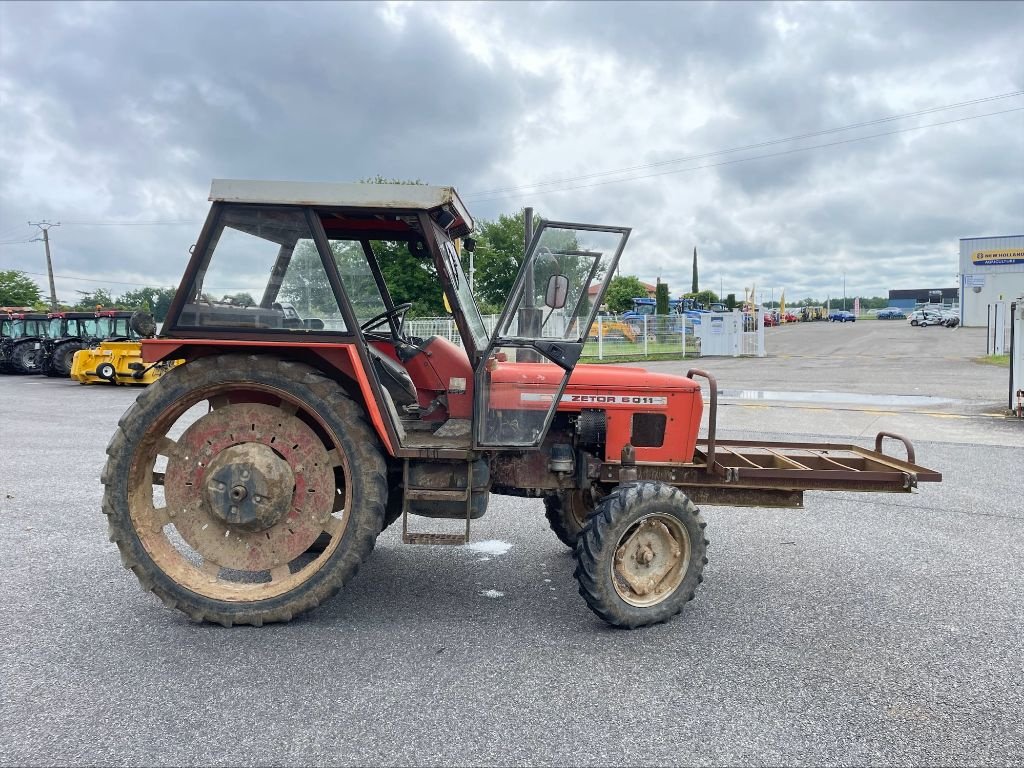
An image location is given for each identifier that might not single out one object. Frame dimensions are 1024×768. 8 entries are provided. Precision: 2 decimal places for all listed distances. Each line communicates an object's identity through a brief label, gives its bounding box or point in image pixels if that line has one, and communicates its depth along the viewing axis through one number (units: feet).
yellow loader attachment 59.77
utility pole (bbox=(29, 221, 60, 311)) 144.15
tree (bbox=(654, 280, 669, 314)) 138.92
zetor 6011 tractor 12.05
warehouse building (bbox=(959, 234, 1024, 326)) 148.36
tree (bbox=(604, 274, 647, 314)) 185.71
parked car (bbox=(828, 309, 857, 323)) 218.77
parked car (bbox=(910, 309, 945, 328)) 156.15
